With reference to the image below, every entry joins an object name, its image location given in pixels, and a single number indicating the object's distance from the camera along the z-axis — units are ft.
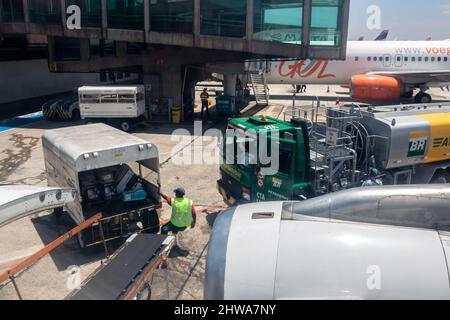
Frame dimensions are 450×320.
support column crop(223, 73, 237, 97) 101.81
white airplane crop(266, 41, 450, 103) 114.83
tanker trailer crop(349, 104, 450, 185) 36.88
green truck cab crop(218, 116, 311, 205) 34.12
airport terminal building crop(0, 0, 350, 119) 81.00
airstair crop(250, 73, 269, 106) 119.65
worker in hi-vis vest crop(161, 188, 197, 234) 33.86
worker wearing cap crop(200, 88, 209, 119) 96.99
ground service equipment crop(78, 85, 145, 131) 78.43
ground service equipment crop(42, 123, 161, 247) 33.60
